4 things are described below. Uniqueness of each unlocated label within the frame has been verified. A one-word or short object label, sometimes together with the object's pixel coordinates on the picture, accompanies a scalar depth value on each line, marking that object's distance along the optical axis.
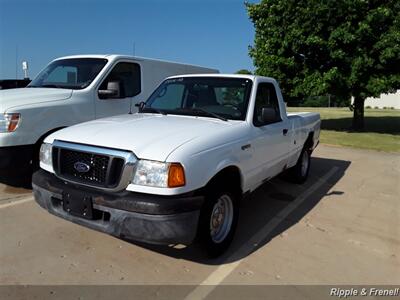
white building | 51.47
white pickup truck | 3.24
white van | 5.45
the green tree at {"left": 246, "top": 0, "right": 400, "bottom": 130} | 14.24
